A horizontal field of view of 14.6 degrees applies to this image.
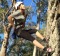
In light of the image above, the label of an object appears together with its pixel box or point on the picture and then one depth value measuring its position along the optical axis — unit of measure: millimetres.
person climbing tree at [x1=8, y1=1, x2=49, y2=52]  5309
